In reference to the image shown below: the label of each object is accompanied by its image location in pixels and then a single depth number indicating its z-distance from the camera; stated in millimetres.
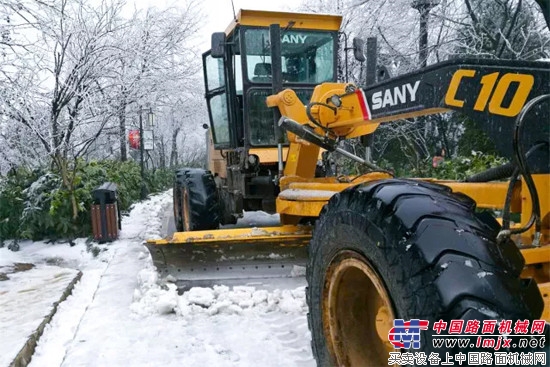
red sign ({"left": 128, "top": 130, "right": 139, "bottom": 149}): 17031
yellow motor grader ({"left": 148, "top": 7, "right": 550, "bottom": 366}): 1616
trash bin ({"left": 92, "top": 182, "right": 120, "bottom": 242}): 6922
